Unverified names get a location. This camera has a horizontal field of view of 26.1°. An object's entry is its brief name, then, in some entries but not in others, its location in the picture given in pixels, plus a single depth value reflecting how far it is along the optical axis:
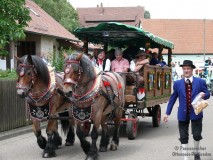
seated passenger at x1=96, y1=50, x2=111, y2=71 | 11.41
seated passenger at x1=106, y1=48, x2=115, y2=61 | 11.81
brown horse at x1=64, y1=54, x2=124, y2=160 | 7.73
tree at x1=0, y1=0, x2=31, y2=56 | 11.09
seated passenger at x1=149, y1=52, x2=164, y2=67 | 12.69
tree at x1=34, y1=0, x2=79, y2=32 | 42.88
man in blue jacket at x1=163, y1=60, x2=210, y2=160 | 7.16
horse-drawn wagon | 10.82
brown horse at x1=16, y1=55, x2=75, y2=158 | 8.12
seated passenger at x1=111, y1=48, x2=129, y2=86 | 11.24
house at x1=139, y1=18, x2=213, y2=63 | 58.12
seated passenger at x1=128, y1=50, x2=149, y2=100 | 10.84
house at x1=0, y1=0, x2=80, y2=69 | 26.78
